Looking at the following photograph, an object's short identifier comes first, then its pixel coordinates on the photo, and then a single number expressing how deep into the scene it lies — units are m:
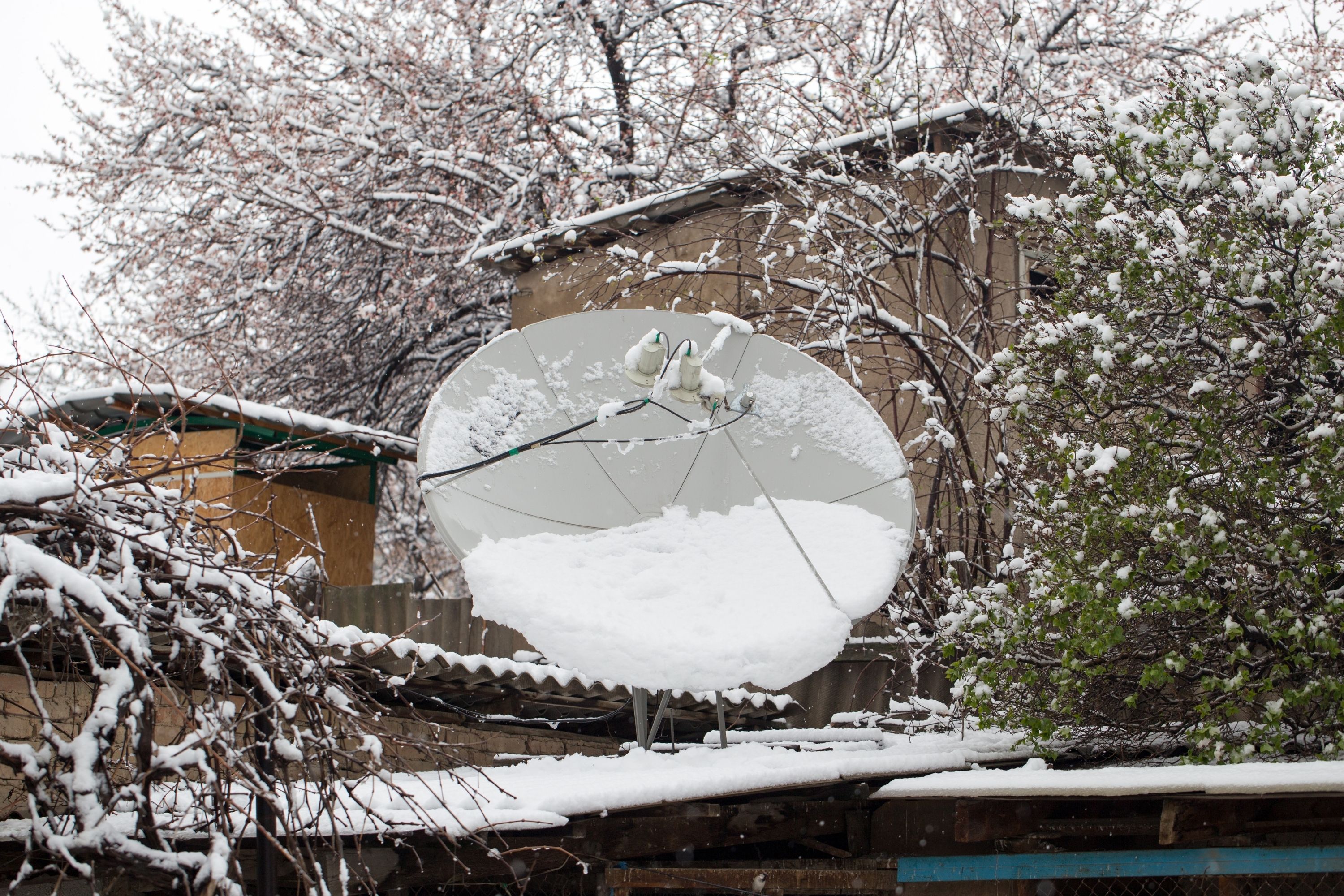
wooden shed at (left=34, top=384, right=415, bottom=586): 9.70
